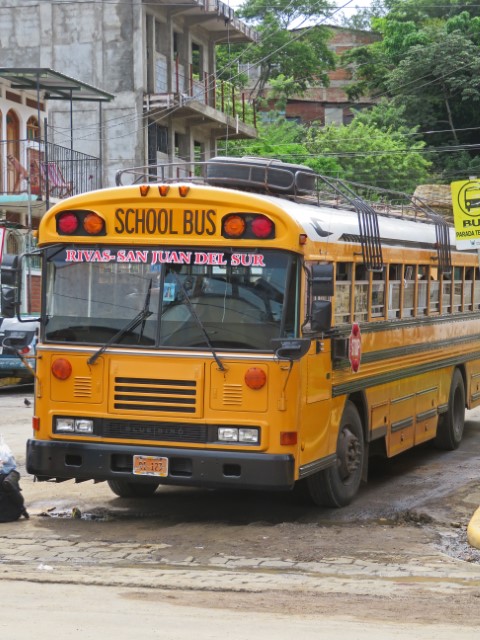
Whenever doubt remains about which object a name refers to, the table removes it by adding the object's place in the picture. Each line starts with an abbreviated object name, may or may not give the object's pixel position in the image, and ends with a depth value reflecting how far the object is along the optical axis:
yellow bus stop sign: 11.20
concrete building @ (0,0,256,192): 34.31
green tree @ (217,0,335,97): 56.62
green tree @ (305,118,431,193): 48.00
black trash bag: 9.96
